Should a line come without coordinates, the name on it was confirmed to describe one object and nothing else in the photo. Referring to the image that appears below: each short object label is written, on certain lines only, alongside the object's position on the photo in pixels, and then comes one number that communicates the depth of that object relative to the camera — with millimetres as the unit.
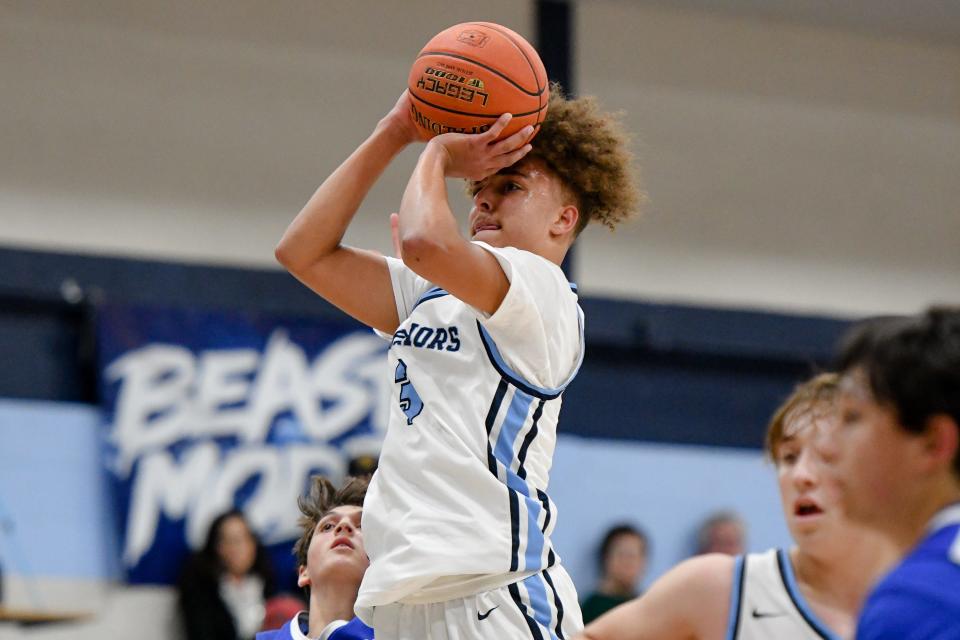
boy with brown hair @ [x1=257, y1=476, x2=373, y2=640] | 7601
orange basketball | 6721
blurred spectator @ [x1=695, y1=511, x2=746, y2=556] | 19002
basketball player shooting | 6072
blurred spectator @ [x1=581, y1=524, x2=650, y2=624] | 18231
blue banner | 17390
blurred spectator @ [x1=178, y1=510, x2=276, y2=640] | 16745
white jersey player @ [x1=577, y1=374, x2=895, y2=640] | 5129
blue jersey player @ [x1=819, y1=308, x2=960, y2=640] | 3525
